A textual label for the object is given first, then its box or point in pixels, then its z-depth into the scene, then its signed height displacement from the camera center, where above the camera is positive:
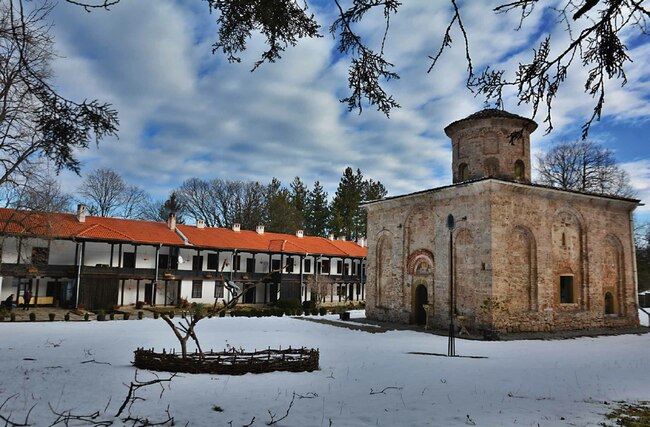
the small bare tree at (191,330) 9.24 -1.31
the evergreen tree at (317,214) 54.84 +7.34
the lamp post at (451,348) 12.46 -2.14
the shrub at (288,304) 30.50 -2.28
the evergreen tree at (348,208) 53.09 +7.91
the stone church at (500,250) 17.08 +1.15
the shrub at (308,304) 31.03 -2.38
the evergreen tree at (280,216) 46.53 +5.99
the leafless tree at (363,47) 4.17 +2.40
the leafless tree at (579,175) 30.25 +7.21
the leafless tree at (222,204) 43.97 +6.72
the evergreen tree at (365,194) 53.69 +9.99
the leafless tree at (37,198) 17.39 +2.82
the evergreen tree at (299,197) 54.53 +9.44
